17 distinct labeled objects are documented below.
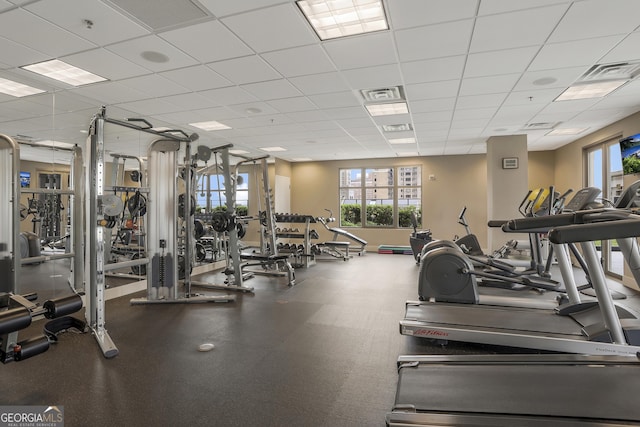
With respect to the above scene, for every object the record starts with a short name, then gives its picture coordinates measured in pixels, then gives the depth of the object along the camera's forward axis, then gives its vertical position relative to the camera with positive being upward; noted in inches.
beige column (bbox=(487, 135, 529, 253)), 287.6 +31.4
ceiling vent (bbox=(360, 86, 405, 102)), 179.9 +64.0
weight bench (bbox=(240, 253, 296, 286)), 210.8 -31.1
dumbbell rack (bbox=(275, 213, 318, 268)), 279.4 -26.7
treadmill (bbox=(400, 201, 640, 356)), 58.9 -35.1
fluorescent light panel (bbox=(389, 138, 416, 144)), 307.2 +65.1
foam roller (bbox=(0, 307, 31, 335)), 54.6 -17.0
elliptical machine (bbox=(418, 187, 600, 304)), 135.7 -26.1
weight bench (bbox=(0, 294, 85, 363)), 55.4 -20.9
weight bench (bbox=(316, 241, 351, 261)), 324.1 -37.2
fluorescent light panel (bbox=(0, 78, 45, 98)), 166.4 +62.7
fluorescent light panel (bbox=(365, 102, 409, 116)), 207.6 +64.7
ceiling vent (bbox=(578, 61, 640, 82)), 147.0 +62.2
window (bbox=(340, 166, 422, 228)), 409.4 +20.1
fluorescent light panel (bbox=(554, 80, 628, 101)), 167.8 +62.5
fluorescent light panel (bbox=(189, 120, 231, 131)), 247.3 +64.5
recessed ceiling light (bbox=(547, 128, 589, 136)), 263.3 +62.8
